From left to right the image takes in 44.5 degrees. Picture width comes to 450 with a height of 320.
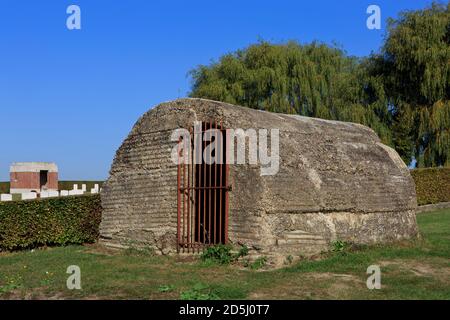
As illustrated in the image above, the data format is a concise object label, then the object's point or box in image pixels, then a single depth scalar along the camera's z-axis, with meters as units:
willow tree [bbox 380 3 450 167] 28.30
